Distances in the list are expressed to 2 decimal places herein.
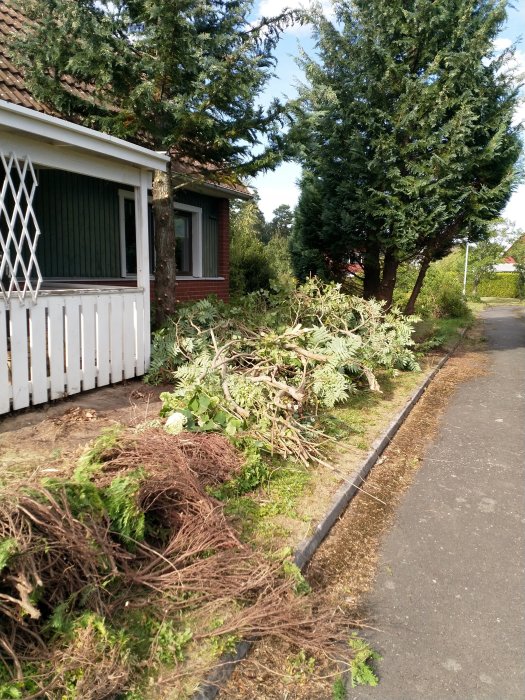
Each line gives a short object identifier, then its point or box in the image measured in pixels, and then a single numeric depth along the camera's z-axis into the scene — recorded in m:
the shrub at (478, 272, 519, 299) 48.34
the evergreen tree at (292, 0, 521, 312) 10.29
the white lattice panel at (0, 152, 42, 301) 5.08
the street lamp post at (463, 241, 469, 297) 40.31
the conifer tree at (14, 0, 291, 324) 6.78
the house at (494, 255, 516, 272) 55.54
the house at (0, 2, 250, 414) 5.22
